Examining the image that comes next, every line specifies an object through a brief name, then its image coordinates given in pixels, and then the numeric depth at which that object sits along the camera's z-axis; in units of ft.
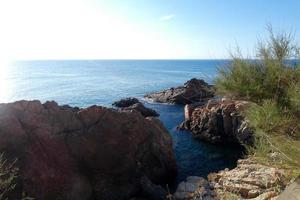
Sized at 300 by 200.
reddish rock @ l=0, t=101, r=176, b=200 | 33.77
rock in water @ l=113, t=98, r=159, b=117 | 86.40
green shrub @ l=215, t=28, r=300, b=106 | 23.87
